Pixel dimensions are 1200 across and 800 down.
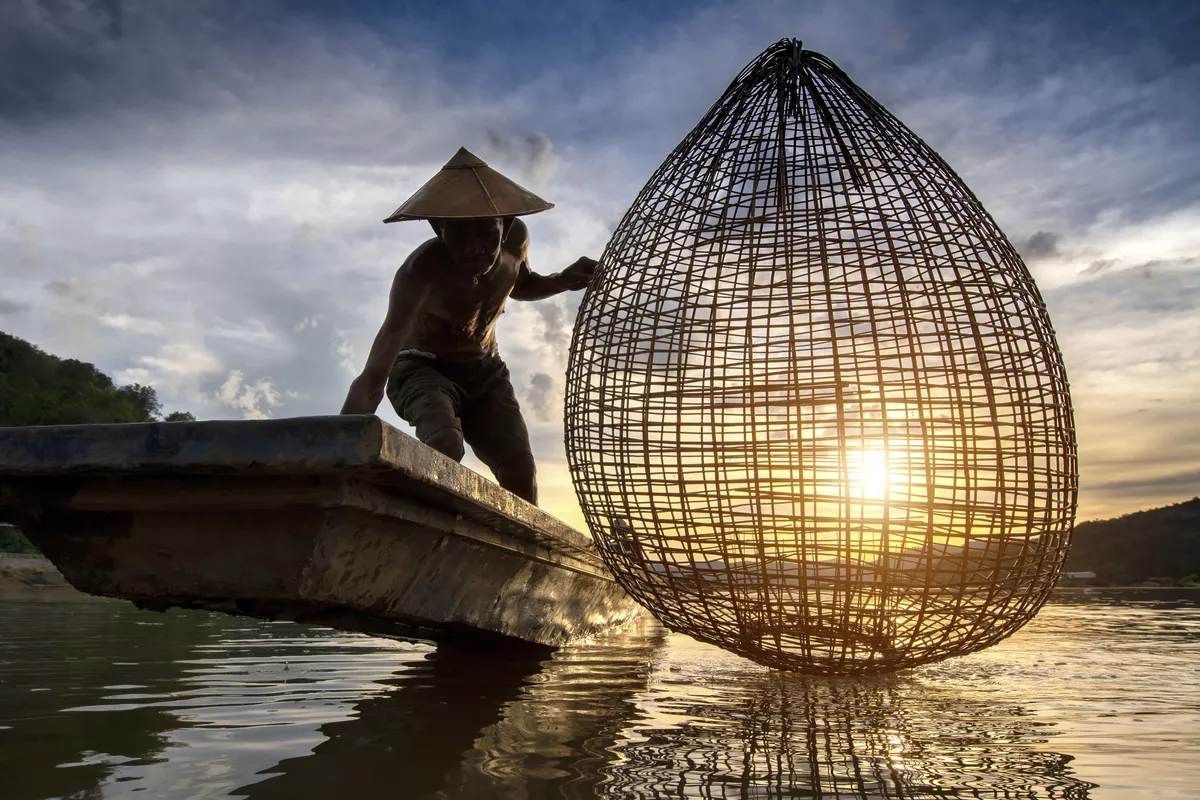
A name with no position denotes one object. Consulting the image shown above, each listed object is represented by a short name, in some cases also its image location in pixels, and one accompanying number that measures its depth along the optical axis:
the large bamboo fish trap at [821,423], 2.68
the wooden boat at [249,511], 2.06
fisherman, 3.64
